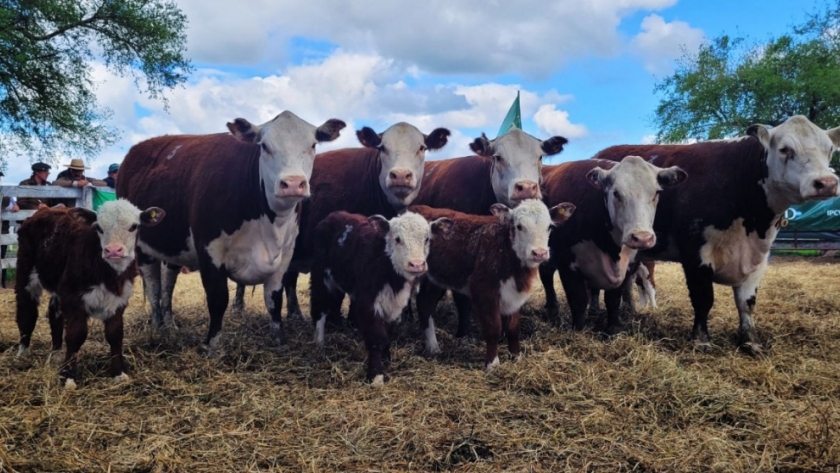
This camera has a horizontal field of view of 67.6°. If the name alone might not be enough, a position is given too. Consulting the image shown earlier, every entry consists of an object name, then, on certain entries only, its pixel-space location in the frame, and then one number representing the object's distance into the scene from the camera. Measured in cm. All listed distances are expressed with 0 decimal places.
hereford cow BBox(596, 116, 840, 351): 610
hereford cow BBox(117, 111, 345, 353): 599
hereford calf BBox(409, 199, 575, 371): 561
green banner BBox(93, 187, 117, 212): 1335
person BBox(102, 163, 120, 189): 1398
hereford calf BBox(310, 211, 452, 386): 541
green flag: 1334
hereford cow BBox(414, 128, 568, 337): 688
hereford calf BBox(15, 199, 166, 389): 509
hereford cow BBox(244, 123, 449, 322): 692
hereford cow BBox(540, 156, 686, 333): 646
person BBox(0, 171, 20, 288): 1234
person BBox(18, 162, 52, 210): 1291
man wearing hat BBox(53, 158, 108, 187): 1319
